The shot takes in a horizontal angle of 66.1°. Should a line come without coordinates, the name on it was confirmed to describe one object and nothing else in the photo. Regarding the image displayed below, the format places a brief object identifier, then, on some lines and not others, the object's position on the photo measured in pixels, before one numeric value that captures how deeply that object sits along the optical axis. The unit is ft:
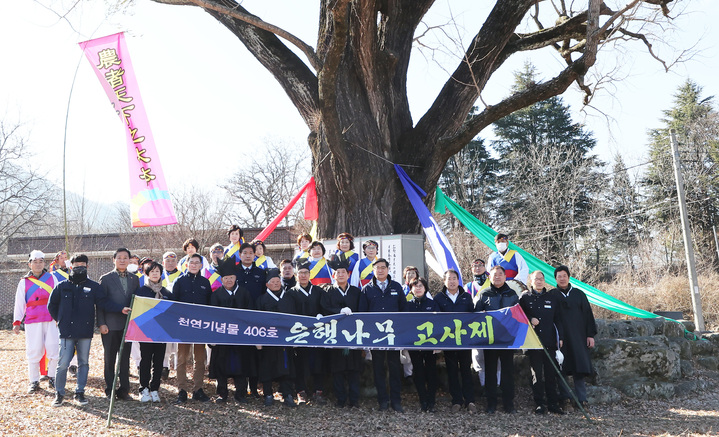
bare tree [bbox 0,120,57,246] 84.94
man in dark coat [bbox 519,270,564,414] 23.25
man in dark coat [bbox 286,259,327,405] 23.95
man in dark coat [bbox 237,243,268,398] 25.84
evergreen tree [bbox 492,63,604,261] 95.14
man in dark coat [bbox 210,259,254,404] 23.41
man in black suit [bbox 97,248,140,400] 23.88
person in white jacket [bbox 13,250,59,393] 26.00
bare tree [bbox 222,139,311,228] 128.06
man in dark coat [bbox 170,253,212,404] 23.77
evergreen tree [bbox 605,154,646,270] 98.12
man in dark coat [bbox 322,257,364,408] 23.52
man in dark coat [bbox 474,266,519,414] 23.41
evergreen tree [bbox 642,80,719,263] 93.97
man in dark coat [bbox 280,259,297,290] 24.84
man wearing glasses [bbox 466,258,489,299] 26.89
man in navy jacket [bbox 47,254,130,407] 22.88
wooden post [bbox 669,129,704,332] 52.90
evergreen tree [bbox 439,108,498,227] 107.04
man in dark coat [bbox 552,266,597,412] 23.57
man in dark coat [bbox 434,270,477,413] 23.80
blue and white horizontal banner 22.25
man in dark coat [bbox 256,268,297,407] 23.26
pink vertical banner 30.60
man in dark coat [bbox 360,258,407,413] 23.43
